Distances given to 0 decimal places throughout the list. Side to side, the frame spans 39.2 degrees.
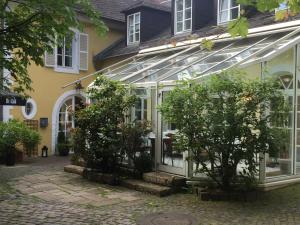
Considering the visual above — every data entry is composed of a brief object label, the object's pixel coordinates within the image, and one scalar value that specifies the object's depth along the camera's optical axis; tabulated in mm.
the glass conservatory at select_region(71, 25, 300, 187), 8672
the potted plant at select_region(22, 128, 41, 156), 12953
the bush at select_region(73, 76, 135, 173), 9633
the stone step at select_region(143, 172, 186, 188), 8574
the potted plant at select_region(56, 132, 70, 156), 15439
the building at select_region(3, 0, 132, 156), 15094
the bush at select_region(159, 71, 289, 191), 7426
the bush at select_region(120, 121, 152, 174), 9539
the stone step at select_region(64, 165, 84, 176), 10781
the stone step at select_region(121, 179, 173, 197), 8283
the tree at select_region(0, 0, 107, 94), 4750
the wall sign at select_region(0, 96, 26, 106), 11008
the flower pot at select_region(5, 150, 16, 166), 12570
